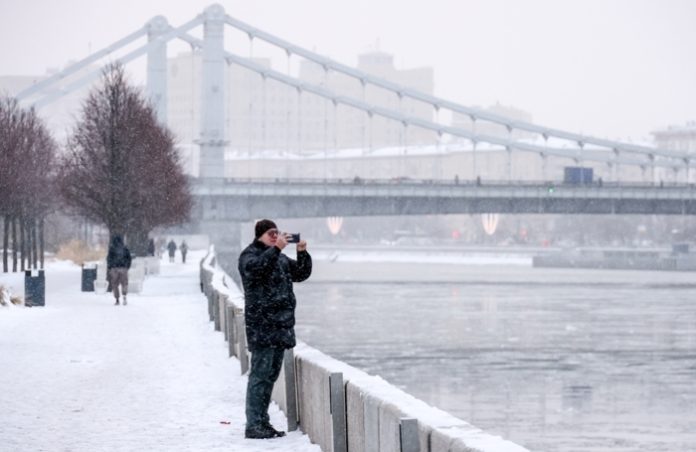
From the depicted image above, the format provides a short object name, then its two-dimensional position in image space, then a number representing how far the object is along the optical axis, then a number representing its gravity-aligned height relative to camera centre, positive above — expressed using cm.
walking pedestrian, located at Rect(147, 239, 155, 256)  7553 -5
